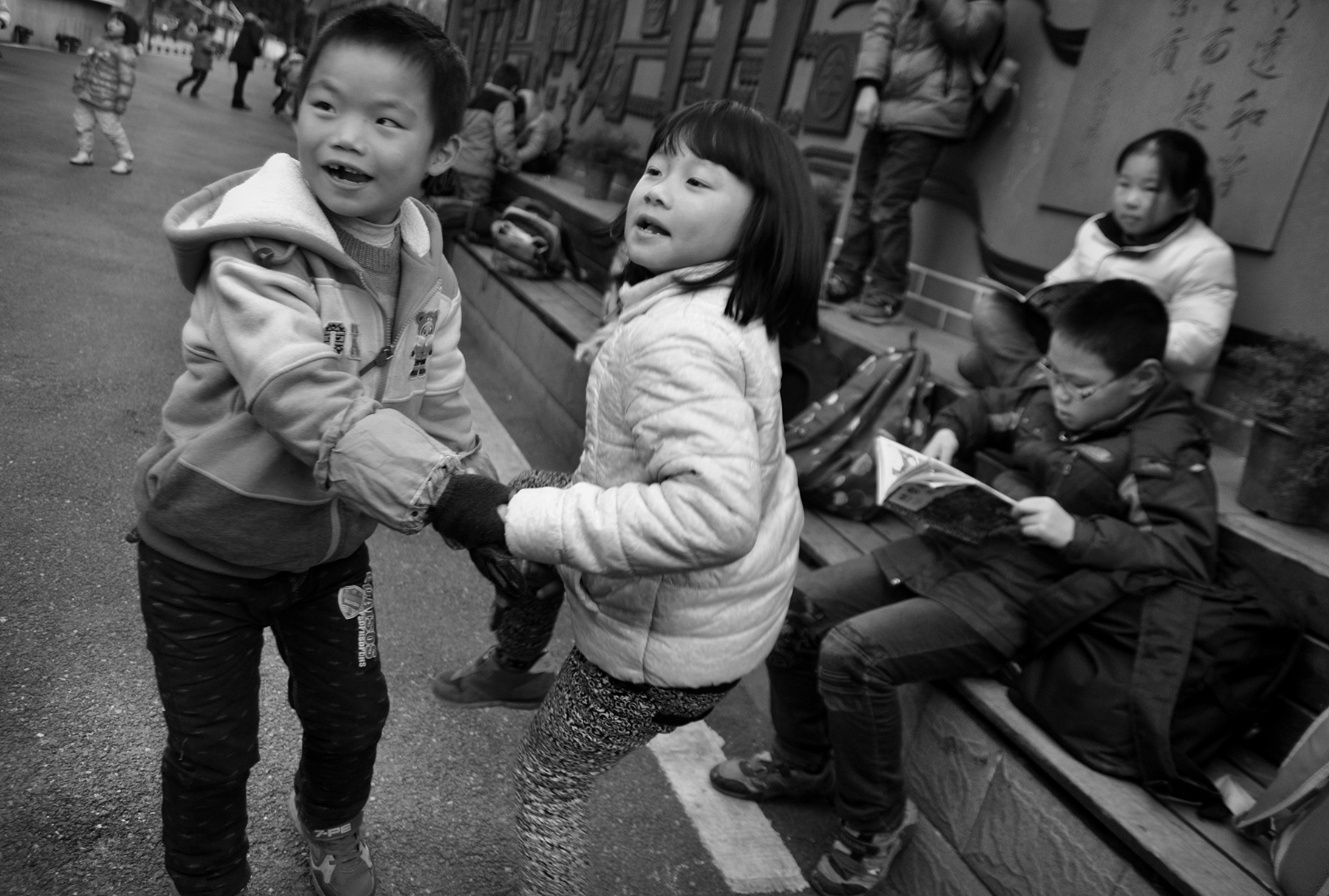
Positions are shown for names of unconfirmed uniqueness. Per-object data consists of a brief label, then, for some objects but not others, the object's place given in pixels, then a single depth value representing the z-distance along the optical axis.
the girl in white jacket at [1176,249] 3.67
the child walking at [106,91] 9.76
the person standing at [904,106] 5.17
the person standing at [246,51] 23.55
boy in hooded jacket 1.47
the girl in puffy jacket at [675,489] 1.44
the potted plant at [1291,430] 2.79
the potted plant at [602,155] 9.26
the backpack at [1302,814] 1.98
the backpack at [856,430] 3.79
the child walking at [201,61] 23.42
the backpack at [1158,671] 2.27
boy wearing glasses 2.44
